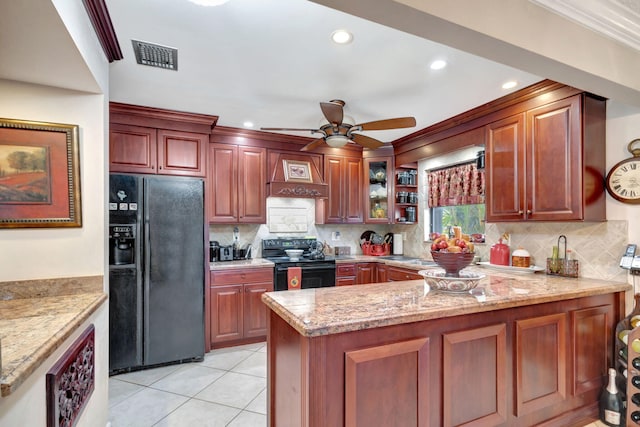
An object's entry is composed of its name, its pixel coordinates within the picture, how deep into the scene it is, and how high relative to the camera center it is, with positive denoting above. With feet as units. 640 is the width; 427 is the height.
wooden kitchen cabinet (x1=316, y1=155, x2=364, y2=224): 14.44 +0.97
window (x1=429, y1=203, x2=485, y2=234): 12.29 -0.23
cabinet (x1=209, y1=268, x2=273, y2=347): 11.44 -3.39
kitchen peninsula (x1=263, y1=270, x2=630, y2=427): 4.49 -2.40
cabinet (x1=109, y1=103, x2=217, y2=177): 10.18 +2.47
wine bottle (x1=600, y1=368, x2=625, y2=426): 6.95 -4.29
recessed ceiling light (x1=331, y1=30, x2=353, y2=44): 6.18 +3.51
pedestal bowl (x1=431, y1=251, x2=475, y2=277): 6.11 -0.92
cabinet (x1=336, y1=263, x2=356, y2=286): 13.44 -2.62
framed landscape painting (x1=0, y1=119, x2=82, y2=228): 5.74 +0.74
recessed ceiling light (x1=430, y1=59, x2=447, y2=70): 7.27 +3.46
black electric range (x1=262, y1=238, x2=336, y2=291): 12.40 -1.99
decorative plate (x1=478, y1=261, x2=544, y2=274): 9.27 -1.73
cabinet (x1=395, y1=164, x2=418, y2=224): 14.89 +0.76
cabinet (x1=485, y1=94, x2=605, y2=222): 7.77 +1.32
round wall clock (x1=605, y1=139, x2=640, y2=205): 7.62 +0.79
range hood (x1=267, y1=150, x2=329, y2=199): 13.19 +1.57
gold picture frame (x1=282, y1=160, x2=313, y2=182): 13.53 +1.82
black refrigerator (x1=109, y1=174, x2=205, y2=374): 9.53 -1.79
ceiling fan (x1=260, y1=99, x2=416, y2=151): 8.36 +2.46
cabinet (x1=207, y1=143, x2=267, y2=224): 12.34 +1.17
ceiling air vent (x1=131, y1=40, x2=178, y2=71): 6.75 +3.55
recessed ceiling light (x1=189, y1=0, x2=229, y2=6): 4.93 +3.32
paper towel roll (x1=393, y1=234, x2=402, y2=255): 15.53 -1.59
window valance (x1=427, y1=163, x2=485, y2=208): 11.98 +1.08
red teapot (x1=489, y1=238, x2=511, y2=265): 10.21 -1.37
